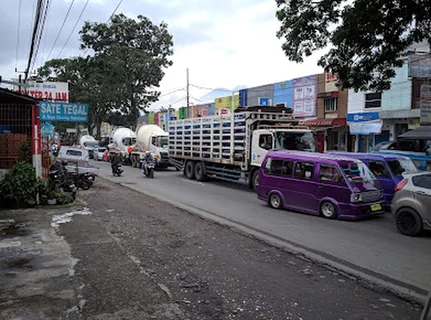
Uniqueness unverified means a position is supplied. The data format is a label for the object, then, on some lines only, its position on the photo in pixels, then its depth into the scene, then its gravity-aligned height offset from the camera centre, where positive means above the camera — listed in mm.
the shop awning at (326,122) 24984 +1292
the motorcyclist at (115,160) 21344 -1090
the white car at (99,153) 36656 -1199
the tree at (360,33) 8859 +2751
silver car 8086 -1328
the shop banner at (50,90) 21141 +2785
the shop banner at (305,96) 26656 +3236
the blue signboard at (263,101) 30466 +3205
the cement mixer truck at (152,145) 25234 -290
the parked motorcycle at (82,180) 15039 -1576
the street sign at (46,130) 13242 +344
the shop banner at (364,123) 22812 +1190
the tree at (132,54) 33719 +7844
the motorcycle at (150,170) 20750 -1581
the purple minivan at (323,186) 9805 -1188
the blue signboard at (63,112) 11602 +867
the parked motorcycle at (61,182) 12148 -1341
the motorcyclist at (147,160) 20891 -1045
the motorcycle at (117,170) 21578 -1659
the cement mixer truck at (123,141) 31017 -40
